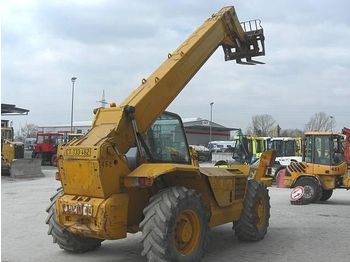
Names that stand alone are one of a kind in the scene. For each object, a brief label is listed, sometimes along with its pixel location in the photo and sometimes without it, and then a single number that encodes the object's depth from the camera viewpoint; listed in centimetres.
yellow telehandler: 683
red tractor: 3909
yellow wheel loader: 1661
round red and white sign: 1641
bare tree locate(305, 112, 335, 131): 8576
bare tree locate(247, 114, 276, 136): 9269
